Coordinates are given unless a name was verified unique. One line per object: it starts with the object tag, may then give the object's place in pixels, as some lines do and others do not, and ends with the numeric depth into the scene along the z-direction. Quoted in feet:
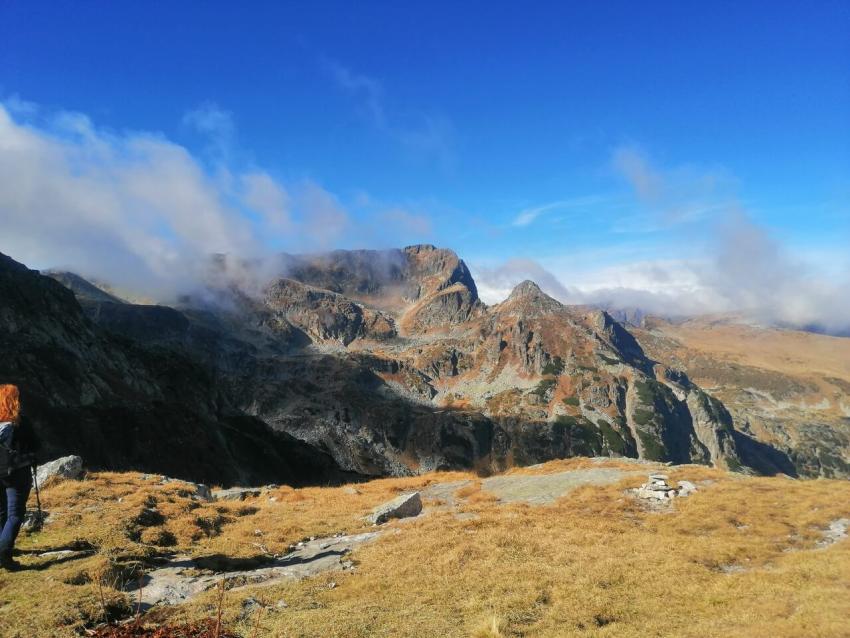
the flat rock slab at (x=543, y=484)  99.40
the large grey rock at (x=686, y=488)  91.14
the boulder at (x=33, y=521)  51.85
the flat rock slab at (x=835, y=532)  64.34
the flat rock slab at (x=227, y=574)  40.58
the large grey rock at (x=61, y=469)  74.38
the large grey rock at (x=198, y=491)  89.37
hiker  39.91
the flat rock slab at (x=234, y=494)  106.42
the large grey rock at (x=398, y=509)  76.59
